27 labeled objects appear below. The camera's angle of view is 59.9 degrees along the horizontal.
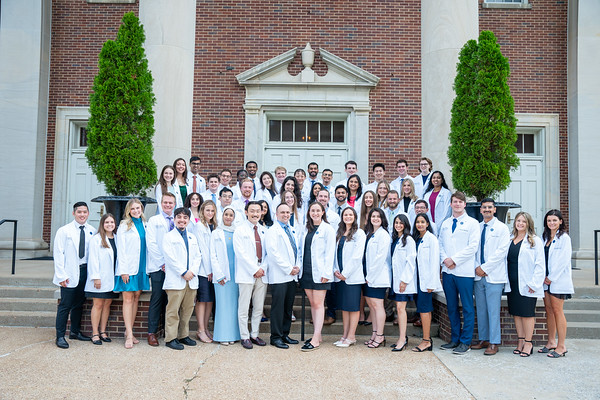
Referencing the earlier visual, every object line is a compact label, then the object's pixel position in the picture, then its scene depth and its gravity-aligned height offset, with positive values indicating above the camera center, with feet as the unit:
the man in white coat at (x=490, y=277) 20.44 -2.25
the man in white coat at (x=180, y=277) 20.65 -2.44
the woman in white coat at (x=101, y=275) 20.85 -2.42
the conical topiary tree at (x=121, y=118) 25.35 +4.79
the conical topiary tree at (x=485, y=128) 25.32 +4.52
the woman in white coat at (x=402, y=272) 20.77 -2.12
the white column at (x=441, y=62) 33.65 +10.43
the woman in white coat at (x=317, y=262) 21.08 -1.82
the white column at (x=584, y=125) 37.60 +7.06
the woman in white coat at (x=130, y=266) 20.94 -2.08
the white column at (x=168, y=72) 33.45 +9.34
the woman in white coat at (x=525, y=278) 20.04 -2.21
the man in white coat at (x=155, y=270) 21.06 -2.22
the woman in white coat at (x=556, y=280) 20.13 -2.28
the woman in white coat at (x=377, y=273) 21.08 -2.21
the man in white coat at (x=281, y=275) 21.11 -2.35
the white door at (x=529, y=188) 39.68 +2.51
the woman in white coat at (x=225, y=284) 21.29 -2.81
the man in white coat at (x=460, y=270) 20.62 -2.02
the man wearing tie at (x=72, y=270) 20.54 -2.22
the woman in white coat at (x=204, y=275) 21.74 -2.47
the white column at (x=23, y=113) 38.17 +7.48
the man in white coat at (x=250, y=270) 21.08 -2.16
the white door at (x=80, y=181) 40.04 +2.56
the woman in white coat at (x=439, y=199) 25.63 +1.03
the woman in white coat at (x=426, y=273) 20.63 -2.13
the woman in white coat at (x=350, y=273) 21.15 -2.23
